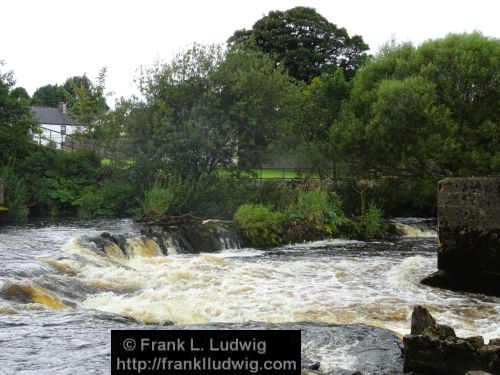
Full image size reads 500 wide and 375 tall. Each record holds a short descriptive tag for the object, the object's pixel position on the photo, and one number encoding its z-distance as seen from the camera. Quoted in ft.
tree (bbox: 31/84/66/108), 295.89
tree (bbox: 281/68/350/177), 90.43
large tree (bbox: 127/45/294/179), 78.59
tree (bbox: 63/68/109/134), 111.75
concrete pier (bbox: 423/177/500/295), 38.14
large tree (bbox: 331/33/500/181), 77.10
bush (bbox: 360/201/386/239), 74.79
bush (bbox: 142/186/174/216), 70.08
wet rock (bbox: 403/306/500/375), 19.43
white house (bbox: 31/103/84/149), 238.07
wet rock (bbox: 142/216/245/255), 58.75
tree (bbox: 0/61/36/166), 78.38
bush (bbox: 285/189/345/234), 72.33
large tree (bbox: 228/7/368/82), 169.07
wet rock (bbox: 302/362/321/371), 20.70
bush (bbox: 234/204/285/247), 66.64
